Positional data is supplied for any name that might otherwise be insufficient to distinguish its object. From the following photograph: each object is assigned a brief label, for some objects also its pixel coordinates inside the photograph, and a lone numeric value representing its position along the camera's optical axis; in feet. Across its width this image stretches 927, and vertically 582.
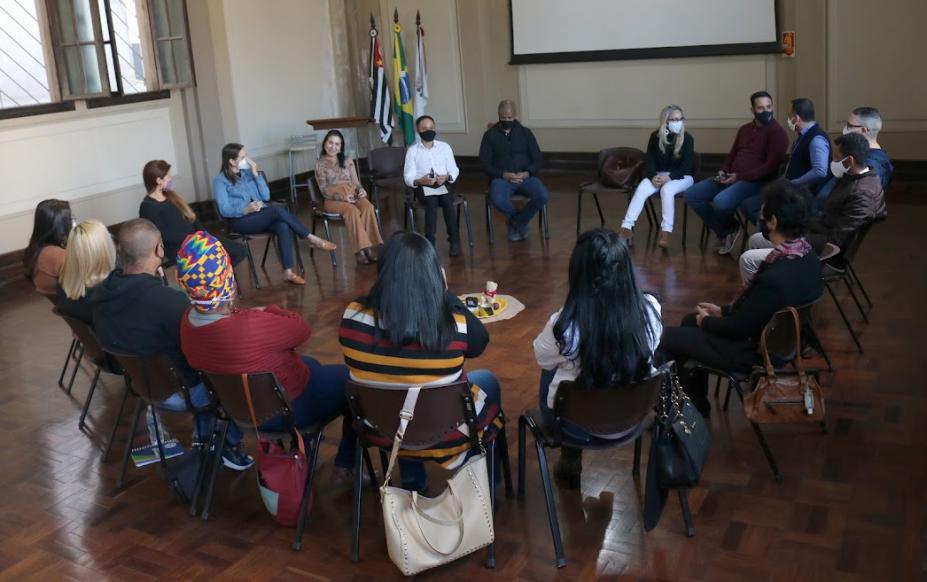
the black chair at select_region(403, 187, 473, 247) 26.25
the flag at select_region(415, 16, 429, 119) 36.68
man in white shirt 25.91
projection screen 31.24
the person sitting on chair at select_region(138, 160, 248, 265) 21.29
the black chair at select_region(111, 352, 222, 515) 12.89
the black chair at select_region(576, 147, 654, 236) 25.73
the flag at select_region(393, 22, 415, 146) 36.40
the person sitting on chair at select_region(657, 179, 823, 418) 13.01
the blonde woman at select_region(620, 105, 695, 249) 24.56
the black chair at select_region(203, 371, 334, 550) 11.61
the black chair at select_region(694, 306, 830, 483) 12.56
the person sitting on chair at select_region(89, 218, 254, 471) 13.30
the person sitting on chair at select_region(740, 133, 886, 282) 17.17
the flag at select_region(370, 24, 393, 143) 36.55
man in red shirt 23.35
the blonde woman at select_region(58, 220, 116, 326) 14.83
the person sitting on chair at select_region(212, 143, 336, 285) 23.88
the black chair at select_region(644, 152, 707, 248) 24.74
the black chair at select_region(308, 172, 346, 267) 25.50
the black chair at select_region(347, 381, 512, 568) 10.78
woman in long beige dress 25.20
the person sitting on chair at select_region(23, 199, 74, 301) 17.12
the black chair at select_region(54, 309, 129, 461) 14.69
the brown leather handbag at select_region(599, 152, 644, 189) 25.55
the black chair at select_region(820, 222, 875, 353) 16.66
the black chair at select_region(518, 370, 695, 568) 10.84
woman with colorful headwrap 11.84
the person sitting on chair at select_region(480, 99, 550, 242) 26.40
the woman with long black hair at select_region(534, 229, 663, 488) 10.77
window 27.50
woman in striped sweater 10.75
